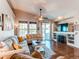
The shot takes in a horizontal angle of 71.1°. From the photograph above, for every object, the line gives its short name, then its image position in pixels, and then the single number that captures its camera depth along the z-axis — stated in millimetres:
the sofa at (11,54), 1039
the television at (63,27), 4957
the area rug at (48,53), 2499
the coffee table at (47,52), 2514
